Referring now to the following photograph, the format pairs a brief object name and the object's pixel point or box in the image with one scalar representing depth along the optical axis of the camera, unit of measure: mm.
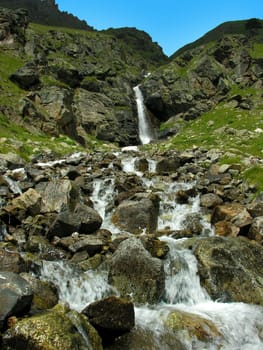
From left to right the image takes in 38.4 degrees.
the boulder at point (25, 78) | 55000
